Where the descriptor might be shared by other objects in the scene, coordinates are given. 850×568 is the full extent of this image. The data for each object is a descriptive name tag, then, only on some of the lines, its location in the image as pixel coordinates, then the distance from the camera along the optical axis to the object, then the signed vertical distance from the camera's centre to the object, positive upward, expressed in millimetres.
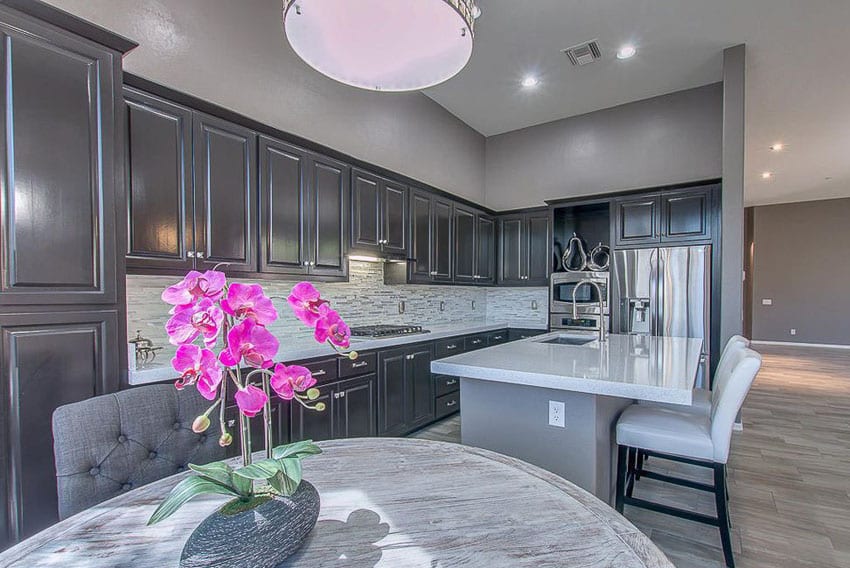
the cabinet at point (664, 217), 4176 +631
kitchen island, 1656 -568
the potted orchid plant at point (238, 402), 701 -223
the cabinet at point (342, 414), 2588 -926
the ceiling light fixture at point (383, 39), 1340 +829
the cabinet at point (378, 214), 3395 +564
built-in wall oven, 4715 -281
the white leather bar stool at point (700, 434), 1849 -766
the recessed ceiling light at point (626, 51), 3828 +2130
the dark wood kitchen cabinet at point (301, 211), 2709 +484
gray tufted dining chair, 1139 -493
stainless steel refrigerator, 4047 -165
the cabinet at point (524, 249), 5223 +365
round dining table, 779 -537
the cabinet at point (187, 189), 2070 +507
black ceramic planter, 690 -452
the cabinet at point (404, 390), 3256 -955
